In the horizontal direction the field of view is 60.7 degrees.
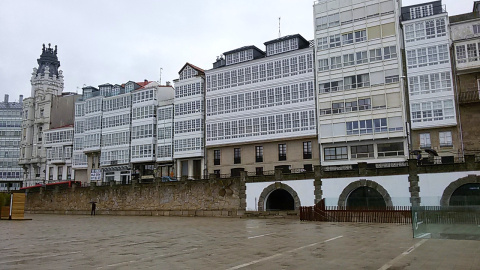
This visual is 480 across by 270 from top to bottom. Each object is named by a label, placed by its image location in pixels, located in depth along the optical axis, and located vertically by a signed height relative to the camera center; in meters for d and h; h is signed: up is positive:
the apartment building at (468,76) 37.28 +10.15
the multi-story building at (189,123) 52.06 +8.34
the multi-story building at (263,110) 44.50 +8.86
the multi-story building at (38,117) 74.19 +13.50
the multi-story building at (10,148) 87.88 +9.07
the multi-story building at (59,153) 68.38 +6.12
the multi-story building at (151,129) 56.16 +8.28
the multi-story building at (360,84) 39.59 +10.36
